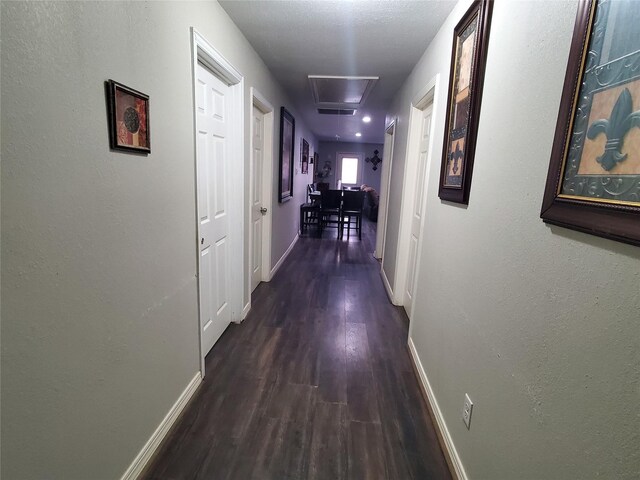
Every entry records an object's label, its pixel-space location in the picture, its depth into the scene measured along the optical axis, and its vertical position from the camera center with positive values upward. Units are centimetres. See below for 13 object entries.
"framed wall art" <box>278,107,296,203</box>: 376 +35
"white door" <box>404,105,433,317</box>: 261 -9
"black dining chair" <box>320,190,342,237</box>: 642 -43
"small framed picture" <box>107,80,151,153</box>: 103 +20
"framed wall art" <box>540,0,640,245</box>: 59 +14
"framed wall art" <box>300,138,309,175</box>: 592 +49
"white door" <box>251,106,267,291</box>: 299 -18
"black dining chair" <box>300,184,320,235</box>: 641 -60
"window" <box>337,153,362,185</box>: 1064 +56
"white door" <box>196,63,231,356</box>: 189 -17
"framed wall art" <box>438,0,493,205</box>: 136 +44
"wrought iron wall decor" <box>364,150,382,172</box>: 1041 +85
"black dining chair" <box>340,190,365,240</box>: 639 -42
